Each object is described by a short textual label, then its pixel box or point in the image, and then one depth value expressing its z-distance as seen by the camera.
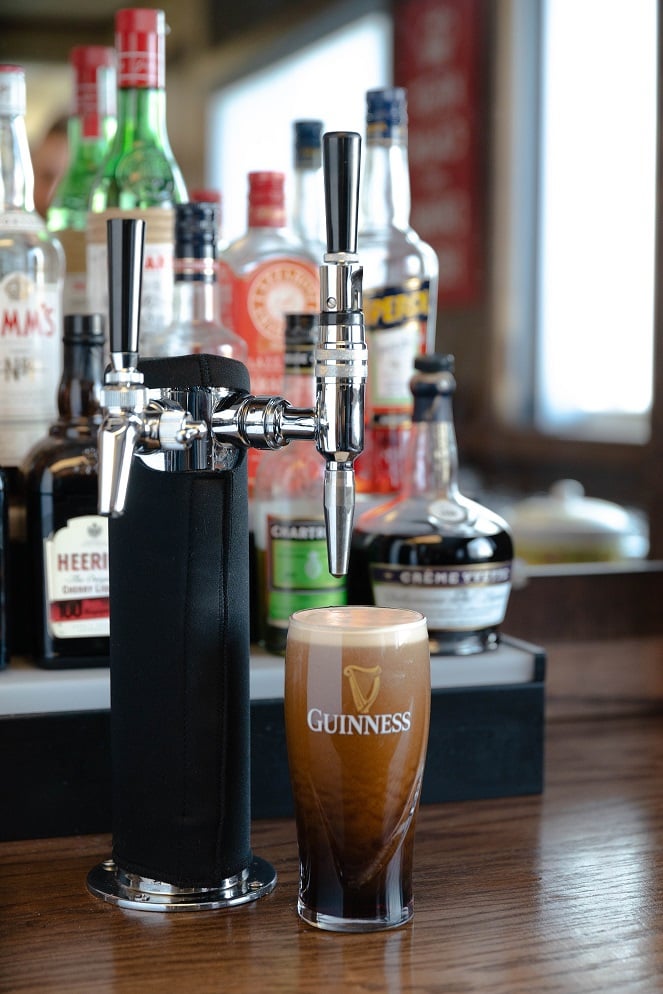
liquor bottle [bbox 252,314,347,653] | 0.89
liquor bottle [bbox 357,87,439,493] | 1.03
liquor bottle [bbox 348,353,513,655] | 0.91
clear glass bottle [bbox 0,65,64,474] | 0.92
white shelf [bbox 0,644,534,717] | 0.81
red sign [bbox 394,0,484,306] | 2.79
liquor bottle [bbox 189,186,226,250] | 1.12
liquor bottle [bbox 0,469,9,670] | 0.85
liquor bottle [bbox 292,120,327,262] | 1.05
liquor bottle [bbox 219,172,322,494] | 0.99
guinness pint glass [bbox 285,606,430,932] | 0.65
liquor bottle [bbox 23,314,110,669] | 0.85
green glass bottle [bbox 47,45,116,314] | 1.06
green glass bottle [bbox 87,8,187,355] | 0.95
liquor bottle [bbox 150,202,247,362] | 0.83
